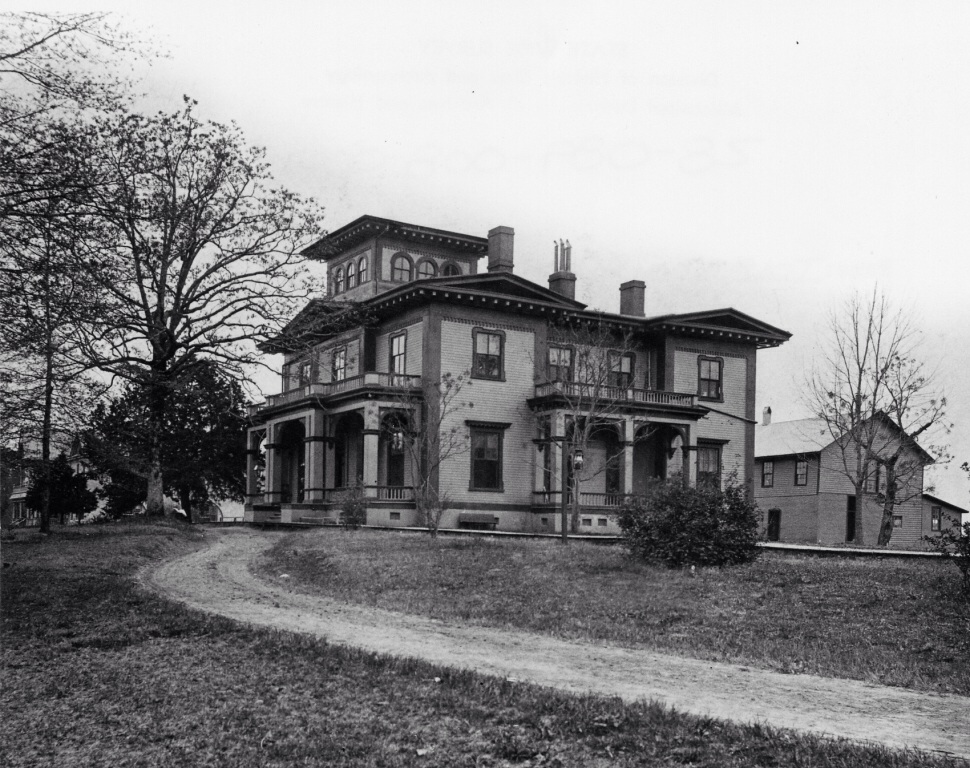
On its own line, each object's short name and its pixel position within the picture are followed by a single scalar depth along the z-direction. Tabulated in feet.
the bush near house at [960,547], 49.38
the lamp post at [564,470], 87.03
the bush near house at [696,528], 67.21
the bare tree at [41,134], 41.73
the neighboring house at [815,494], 182.09
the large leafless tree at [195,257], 106.63
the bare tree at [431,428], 131.13
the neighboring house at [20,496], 91.61
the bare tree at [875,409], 138.92
